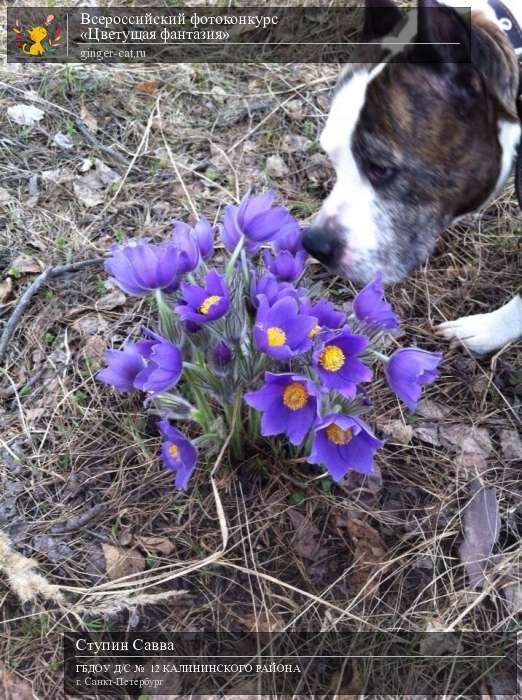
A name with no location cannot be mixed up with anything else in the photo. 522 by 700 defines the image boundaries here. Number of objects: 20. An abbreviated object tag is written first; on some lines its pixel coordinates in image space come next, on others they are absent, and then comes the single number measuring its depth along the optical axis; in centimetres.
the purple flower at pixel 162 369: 51
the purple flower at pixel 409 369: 54
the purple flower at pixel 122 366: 56
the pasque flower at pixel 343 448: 53
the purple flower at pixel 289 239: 60
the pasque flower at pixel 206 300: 51
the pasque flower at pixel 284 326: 51
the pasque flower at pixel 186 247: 56
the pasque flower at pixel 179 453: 54
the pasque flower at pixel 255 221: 58
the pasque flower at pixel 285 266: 58
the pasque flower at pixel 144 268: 54
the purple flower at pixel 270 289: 54
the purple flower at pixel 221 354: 54
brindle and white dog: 60
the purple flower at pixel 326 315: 55
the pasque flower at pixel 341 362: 51
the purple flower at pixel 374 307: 55
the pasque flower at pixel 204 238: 60
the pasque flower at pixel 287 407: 52
